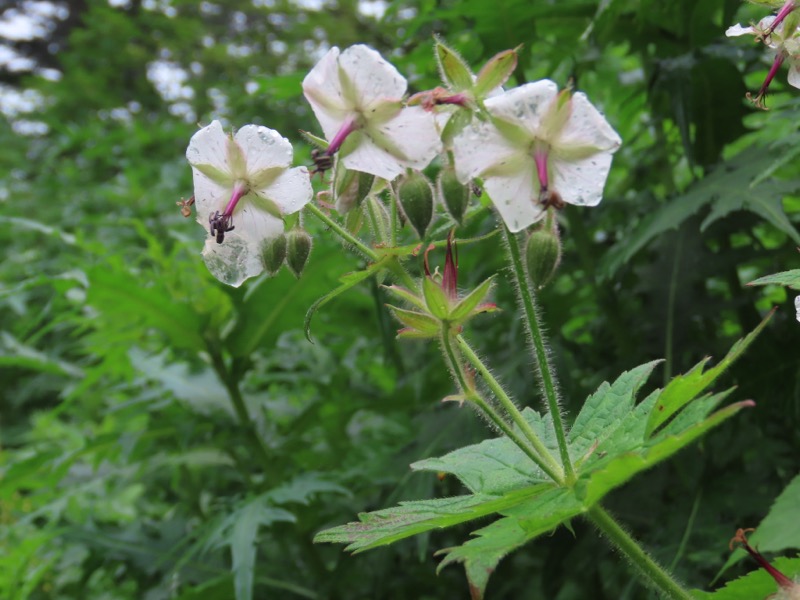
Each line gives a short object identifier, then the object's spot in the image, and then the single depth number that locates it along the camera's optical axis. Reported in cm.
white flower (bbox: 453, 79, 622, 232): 12
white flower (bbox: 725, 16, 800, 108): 15
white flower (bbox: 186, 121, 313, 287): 14
